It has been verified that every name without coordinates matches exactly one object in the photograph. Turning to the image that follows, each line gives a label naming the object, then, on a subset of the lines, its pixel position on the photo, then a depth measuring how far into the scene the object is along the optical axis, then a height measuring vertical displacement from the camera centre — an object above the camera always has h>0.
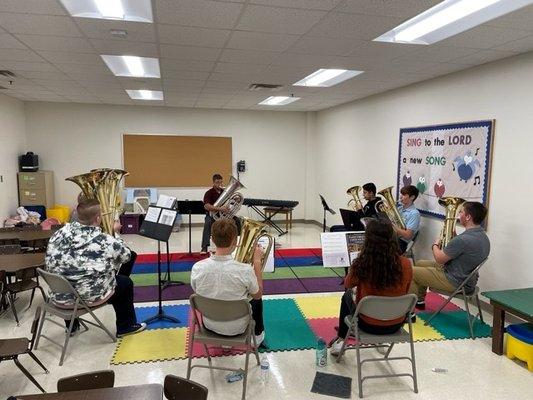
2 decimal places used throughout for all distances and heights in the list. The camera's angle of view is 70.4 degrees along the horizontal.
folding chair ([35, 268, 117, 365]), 3.26 -1.31
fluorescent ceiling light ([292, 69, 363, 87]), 5.42 +1.29
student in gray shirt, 3.79 -0.90
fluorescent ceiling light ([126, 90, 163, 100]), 7.08 +1.28
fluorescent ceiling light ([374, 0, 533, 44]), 3.03 +1.29
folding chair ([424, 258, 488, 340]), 3.81 -1.37
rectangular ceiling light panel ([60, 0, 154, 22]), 3.07 +1.24
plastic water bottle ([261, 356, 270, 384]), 3.12 -1.76
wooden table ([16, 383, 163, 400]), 1.76 -1.12
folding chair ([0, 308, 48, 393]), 2.64 -1.36
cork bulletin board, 9.14 +0.03
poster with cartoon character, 4.55 +0.05
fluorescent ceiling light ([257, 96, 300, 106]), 7.46 +1.29
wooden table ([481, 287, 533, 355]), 3.38 -1.25
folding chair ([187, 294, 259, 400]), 2.71 -1.16
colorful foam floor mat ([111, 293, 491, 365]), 3.53 -1.75
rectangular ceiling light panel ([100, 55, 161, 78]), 4.88 +1.29
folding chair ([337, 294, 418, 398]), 2.79 -1.15
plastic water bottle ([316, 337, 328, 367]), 3.28 -1.66
